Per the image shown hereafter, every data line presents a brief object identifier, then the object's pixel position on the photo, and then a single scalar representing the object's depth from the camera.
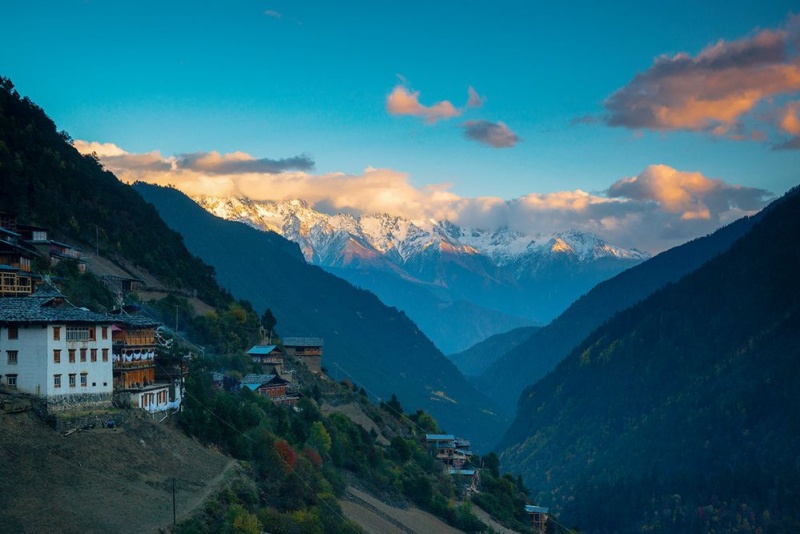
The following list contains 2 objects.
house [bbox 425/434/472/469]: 157.25
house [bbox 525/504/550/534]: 158.25
